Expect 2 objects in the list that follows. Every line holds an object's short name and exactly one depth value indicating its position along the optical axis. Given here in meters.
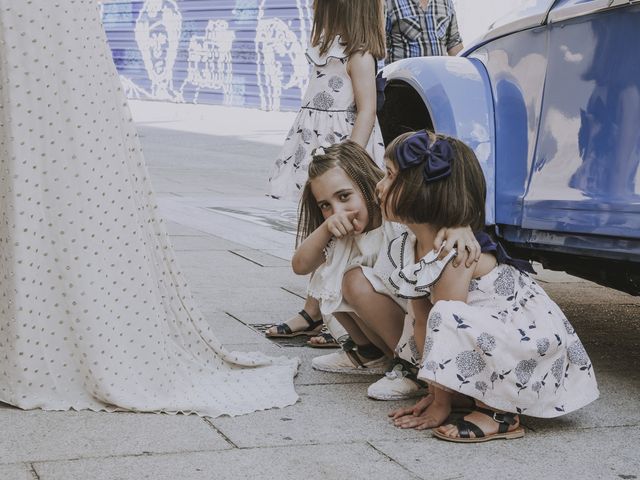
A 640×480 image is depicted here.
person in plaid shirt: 5.99
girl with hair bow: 3.21
